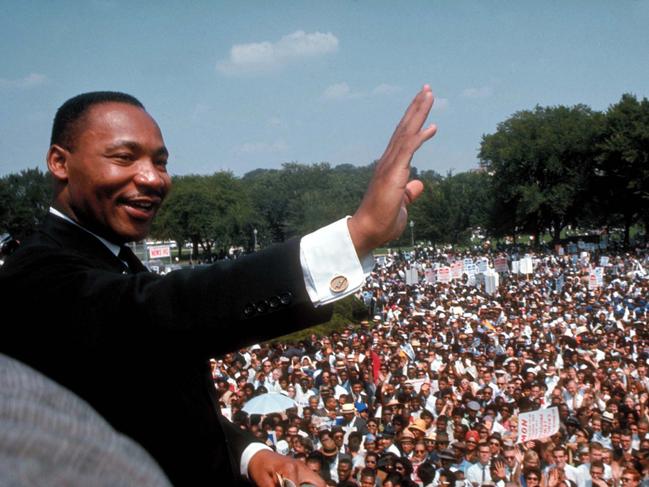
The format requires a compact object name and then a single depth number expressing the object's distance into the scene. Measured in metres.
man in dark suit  1.21
